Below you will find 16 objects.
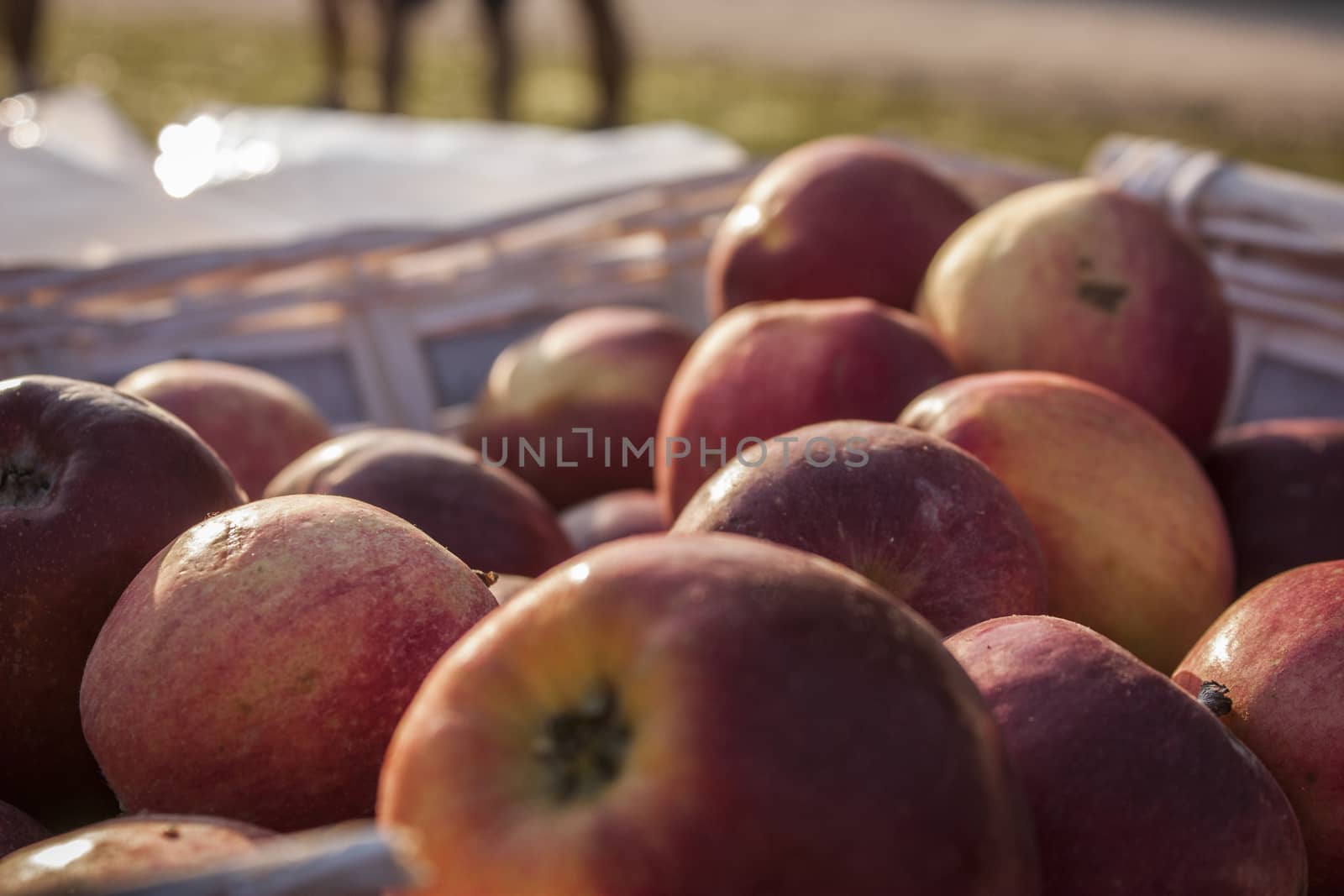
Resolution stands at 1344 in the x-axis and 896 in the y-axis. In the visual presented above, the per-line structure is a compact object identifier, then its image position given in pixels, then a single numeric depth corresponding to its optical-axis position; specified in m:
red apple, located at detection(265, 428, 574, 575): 0.61
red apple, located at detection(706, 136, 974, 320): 0.70
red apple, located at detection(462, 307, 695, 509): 0.72
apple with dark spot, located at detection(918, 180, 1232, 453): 0.66
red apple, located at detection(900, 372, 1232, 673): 0.60
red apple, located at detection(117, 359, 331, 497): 0.67
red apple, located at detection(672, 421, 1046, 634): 0.54
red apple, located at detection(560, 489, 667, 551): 0.66
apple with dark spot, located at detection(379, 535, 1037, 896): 0.44
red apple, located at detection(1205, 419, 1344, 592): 0.64
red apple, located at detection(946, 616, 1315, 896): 0.50
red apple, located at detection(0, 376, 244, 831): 0.54
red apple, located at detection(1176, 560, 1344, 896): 0.53
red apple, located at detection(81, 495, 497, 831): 0.51
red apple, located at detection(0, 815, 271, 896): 0.47
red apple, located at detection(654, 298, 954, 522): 0.62
